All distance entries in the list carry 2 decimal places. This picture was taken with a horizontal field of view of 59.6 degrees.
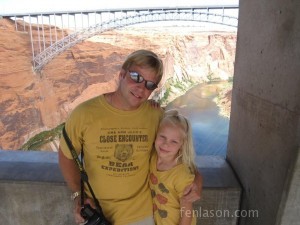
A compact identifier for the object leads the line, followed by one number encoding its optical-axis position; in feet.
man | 3.23
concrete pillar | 3.12
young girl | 3.50
